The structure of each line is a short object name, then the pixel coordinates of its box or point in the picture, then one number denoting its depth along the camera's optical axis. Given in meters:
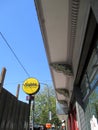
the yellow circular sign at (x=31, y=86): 2.38
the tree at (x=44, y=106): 16.36
